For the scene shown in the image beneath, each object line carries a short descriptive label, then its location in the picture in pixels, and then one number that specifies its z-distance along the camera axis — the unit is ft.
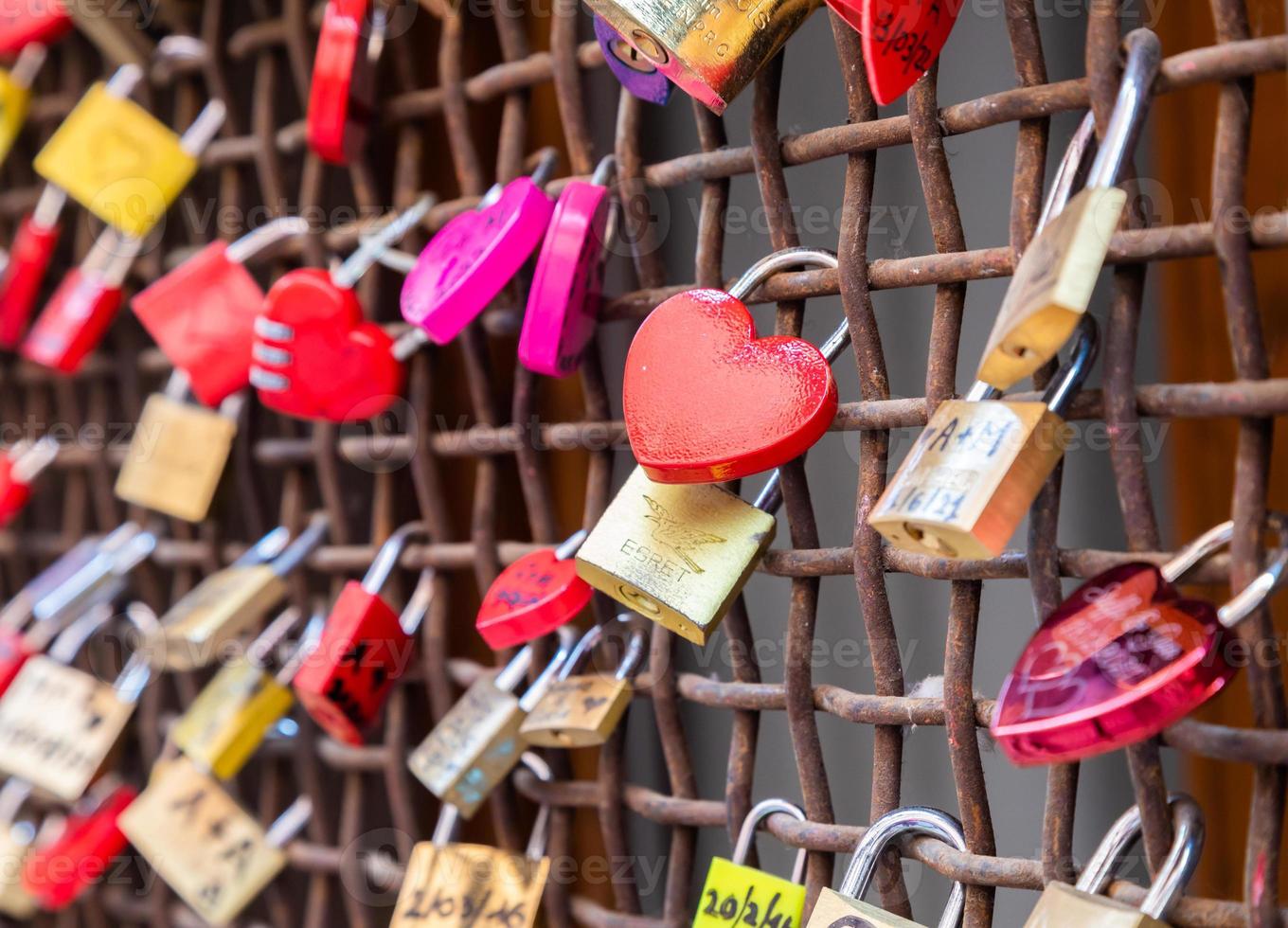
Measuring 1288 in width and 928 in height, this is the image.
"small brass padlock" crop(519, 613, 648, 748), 1.93
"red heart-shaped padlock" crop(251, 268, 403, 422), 2.20
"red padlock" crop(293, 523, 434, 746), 2.18
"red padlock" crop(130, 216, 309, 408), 2.43
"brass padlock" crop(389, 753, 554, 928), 2.09
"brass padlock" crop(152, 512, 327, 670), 2.33
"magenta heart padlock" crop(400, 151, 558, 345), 1.89
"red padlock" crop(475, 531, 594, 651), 1.89
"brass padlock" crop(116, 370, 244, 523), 2.57
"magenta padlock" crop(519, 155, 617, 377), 1.85
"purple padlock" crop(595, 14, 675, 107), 1.75
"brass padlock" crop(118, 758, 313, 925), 2.46
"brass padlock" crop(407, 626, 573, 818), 2.07
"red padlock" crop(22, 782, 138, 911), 2.72
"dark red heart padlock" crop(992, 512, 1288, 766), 1.32
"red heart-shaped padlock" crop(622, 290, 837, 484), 1.60
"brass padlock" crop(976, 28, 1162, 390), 1.24
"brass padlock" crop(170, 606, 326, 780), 2.44
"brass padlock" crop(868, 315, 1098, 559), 1.34
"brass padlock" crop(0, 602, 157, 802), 2.63
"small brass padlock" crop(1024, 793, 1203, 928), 1.38
